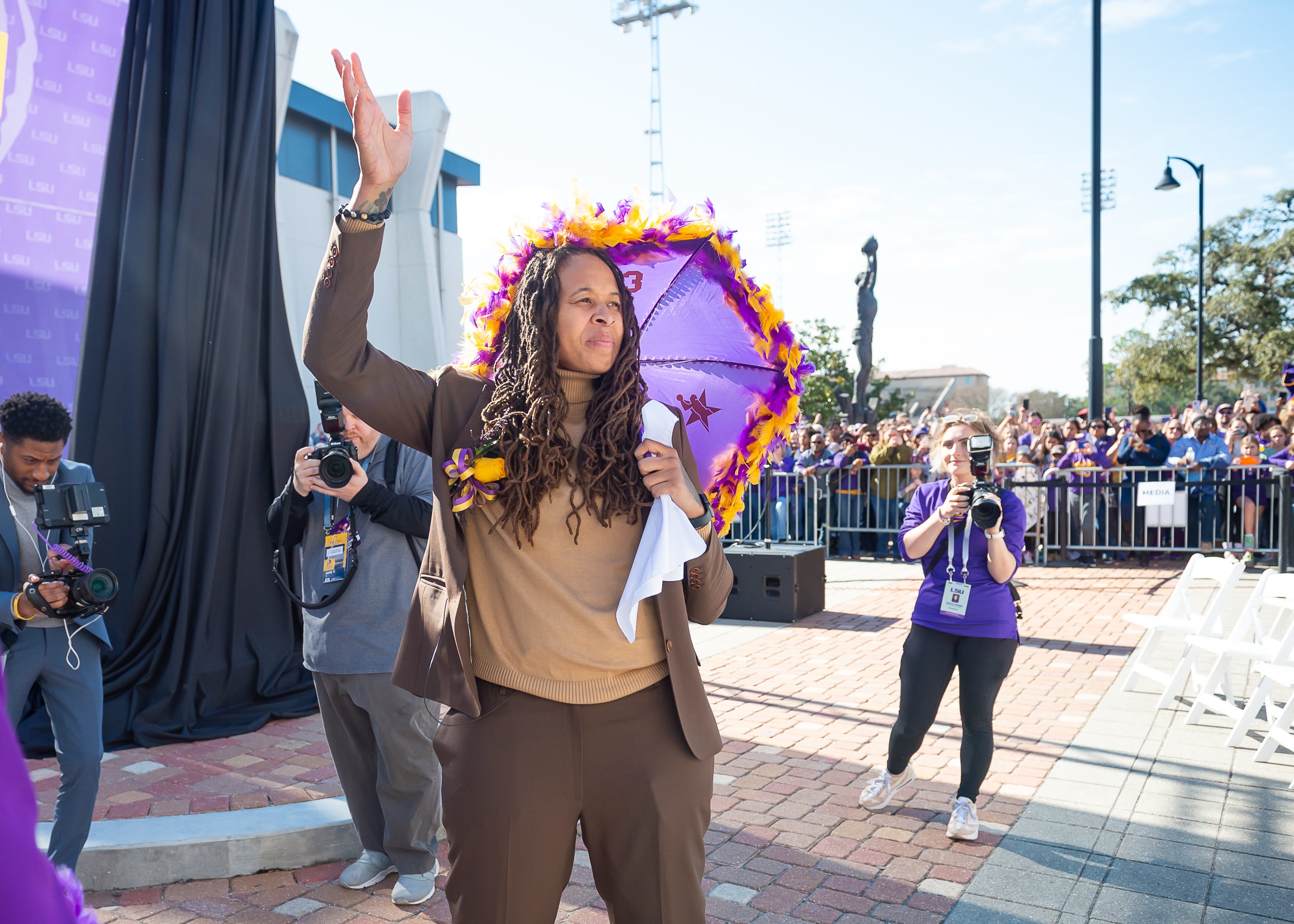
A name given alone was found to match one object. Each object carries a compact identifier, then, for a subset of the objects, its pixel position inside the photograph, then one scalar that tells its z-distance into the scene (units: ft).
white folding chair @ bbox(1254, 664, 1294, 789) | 16.14
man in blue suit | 11.00
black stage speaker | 30.42
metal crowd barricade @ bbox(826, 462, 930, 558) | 43.65
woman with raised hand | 6.47
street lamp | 89.20
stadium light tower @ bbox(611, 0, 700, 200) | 126.41
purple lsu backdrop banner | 19.34
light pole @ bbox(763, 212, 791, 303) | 193.67
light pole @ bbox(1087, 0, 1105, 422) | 47.70
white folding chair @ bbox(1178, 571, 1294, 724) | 17.58
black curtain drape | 18.63
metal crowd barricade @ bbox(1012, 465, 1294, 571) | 37.47
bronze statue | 75.92
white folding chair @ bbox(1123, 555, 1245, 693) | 19.26
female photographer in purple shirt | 13.15
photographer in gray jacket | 11.50
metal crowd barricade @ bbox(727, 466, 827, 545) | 43.83
